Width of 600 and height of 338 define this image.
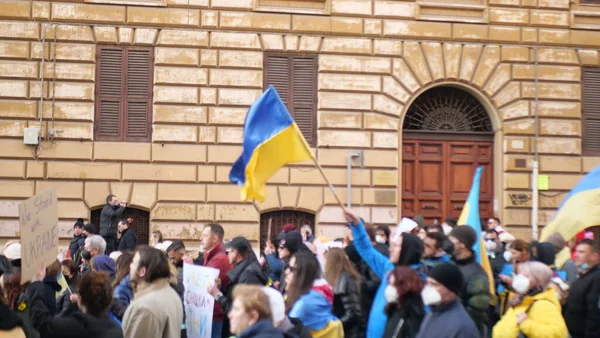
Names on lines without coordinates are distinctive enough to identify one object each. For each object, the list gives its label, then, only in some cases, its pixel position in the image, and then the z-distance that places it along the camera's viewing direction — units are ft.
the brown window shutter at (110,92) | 61.67
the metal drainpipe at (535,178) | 64.69
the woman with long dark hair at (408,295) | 22.24
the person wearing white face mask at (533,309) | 22.77
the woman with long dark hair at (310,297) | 22.67
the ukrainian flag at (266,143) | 31.45
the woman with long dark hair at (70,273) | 28.97
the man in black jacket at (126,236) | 51.31
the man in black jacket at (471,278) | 24.36
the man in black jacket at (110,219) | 56.90
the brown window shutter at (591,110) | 66.95
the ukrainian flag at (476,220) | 30.09
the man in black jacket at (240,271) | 29.30
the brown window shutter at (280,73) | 63.41
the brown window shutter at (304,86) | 63.57
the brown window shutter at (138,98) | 61.77
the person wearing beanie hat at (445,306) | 19.19
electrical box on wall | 59.93
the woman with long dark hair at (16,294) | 21.47
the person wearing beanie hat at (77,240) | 50.39
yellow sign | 65.46
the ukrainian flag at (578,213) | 37.35
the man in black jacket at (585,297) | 26.58
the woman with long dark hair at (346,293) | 25.77
